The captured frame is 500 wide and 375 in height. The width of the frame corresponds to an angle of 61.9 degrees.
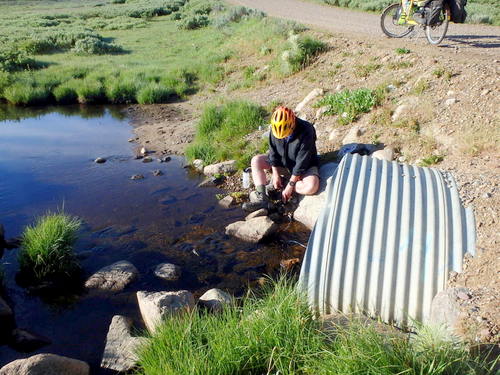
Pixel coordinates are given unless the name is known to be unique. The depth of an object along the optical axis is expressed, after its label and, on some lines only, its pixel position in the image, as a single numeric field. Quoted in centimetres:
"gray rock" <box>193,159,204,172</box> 858
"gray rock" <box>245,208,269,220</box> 639
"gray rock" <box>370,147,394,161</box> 668
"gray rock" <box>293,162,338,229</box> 616
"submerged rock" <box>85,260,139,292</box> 504
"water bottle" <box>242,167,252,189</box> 745
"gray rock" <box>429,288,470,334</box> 322
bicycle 952
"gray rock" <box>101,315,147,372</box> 376
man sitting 574
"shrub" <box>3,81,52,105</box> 1348
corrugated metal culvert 378
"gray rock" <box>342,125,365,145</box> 729
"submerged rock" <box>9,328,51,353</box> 414
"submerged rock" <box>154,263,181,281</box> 521
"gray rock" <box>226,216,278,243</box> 590
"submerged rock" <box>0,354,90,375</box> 328
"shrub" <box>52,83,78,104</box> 1371
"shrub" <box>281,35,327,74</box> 1131
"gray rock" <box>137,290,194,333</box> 399
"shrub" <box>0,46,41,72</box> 1571
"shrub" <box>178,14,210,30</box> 2516
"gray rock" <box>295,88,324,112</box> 923
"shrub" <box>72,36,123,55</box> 2035
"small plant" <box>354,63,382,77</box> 930
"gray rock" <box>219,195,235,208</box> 704
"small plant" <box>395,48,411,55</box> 906
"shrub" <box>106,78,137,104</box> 1368
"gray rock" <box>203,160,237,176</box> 809
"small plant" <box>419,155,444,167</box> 622
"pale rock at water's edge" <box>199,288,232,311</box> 434
